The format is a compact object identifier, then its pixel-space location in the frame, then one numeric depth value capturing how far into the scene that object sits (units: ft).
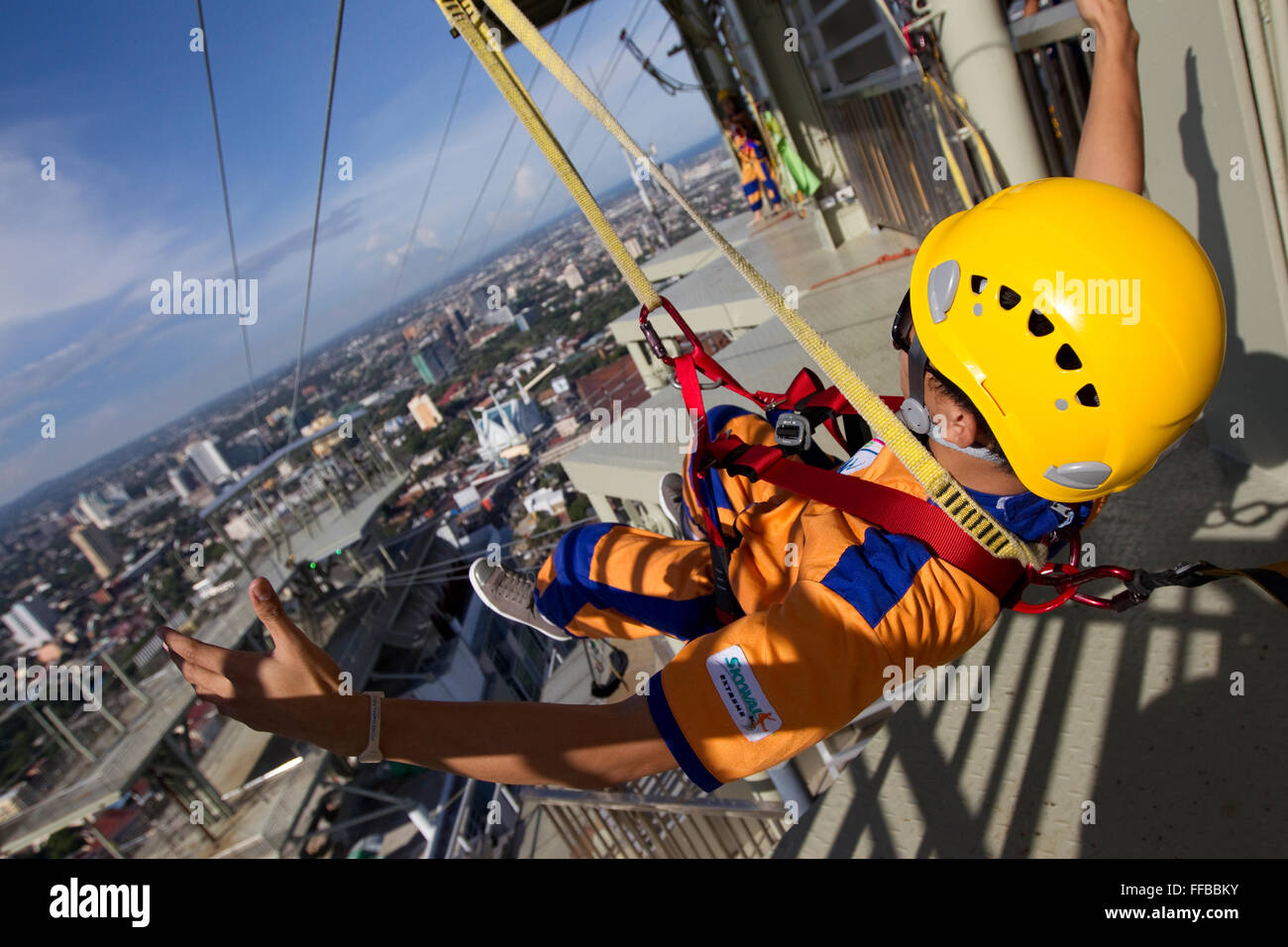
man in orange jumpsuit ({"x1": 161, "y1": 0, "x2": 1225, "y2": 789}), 4.07
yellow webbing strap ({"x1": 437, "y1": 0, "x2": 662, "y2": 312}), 5.52
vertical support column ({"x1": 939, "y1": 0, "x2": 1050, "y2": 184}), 11.64
